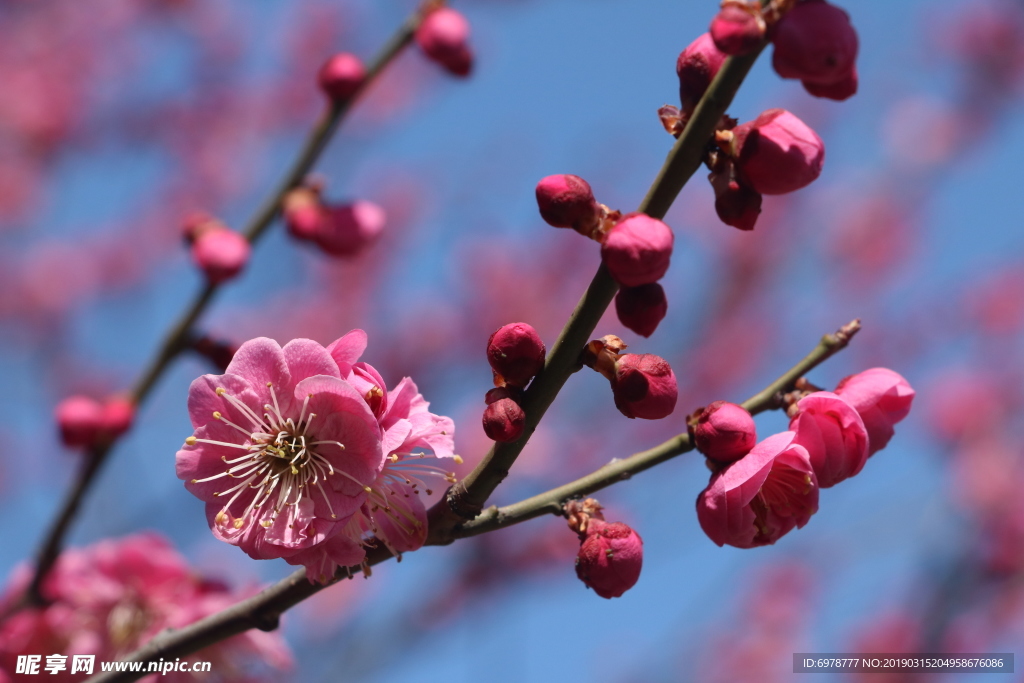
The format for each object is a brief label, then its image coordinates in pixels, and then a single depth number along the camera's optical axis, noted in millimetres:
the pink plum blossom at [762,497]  535
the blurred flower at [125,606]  581
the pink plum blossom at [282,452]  532
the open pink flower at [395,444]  533
